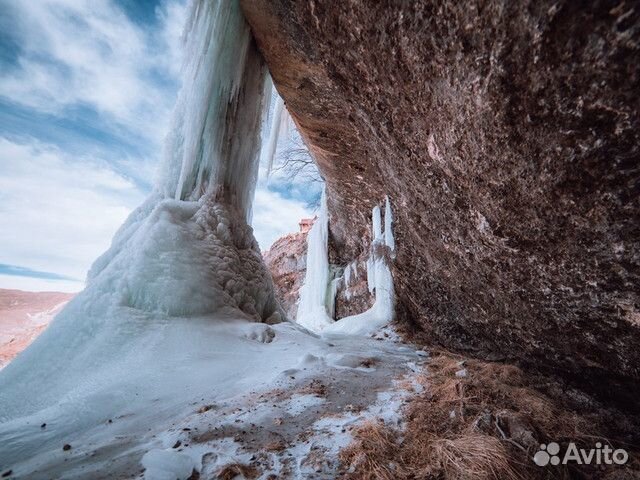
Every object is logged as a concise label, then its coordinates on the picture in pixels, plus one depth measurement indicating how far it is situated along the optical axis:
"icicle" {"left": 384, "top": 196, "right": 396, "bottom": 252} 5.84
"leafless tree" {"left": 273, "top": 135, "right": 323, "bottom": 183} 10.70
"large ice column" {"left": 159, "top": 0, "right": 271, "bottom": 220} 4.37
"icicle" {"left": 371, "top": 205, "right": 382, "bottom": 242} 6.59
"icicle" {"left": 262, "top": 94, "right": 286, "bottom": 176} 6.80
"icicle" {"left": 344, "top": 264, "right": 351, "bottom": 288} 9.31
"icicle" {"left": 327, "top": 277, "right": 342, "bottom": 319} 9.65
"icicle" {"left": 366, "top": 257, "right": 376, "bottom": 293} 7.25
